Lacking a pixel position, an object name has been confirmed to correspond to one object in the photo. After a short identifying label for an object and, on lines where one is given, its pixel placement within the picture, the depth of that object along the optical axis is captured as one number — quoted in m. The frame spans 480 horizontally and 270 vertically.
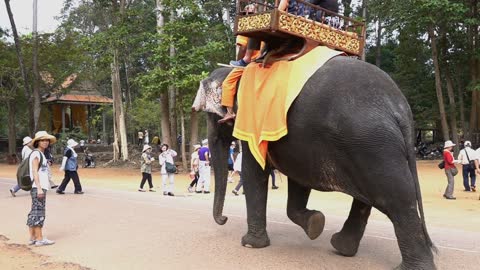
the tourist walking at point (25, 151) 11.65
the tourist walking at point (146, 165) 14.34
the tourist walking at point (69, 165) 13.34
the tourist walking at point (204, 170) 13.91
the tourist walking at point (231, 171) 15.89
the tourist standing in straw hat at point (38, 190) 6.84
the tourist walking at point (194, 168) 14.56
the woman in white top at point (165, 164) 13.78
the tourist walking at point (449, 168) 12.37
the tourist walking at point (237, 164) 14.68
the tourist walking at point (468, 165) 13.38
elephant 4.39
